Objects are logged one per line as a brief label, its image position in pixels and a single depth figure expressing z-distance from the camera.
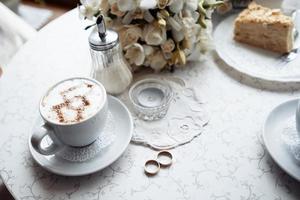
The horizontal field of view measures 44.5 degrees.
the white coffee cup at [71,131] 0.75
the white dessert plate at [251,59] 0.98
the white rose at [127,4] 0.90
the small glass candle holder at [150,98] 0.90
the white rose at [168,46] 0.96
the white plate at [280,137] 0.75
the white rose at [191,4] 0.93
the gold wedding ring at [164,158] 0.80
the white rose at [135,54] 0.96
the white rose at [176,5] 0.91
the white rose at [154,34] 0.93
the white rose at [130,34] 0.94
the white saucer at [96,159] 0.78
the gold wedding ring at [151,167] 0.78
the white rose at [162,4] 0.90
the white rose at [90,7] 0.95
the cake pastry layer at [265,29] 1.03
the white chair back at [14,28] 1.56
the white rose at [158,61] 0.99
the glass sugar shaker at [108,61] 0.88
